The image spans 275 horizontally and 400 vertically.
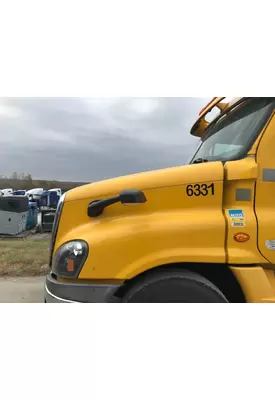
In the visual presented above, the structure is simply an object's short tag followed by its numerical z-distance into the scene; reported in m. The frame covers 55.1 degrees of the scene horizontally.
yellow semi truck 1.76
